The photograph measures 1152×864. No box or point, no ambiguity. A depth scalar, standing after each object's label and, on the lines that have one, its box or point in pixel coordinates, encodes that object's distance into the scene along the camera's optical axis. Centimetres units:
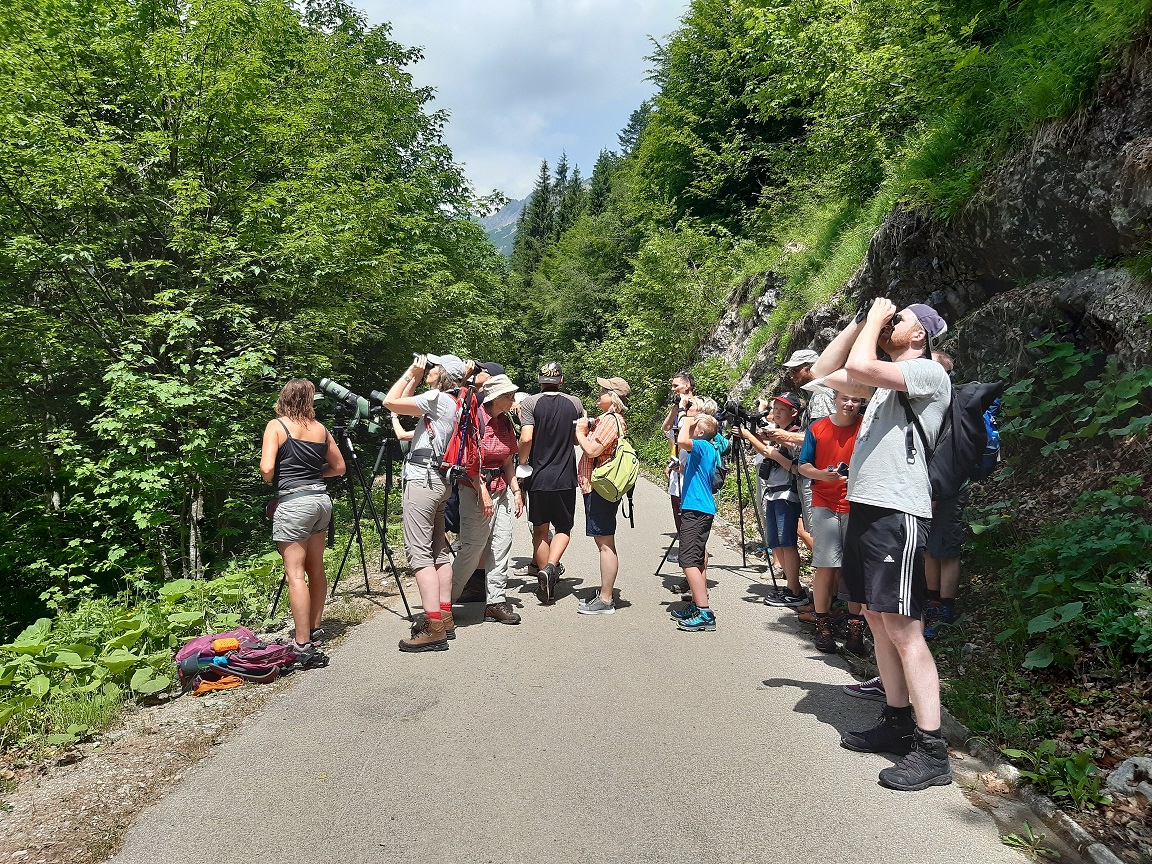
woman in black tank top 500
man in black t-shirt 680
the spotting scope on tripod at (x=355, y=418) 581
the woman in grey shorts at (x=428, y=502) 536
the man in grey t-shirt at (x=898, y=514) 337
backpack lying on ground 475
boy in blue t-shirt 577
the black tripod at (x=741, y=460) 746
